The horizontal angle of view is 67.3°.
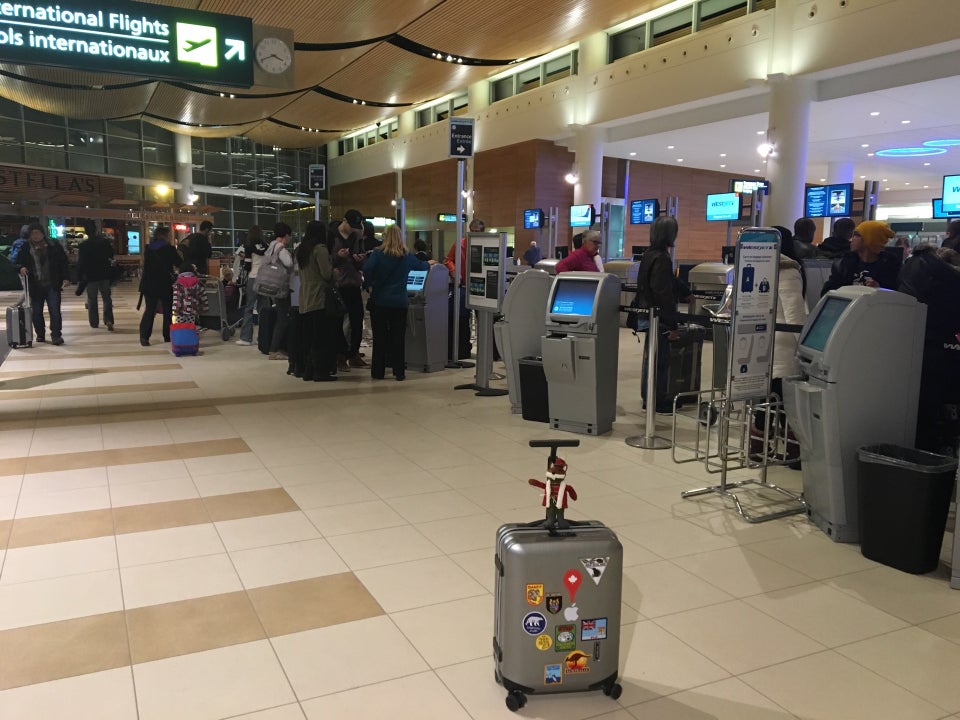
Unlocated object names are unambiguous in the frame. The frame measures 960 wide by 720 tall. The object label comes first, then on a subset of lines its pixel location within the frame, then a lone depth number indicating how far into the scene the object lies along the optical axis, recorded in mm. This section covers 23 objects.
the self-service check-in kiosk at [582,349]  5223
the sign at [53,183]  22391
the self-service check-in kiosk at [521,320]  5855
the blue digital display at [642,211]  16750
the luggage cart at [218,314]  10680
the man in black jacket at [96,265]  10630
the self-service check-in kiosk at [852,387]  3334
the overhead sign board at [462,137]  7801
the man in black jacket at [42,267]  9367
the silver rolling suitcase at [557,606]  2080
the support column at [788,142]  11953
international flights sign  5320
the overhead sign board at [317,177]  11000
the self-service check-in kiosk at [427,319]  7926
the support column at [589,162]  16594
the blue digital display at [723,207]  13656
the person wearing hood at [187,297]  9430
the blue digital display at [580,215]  15670
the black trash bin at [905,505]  3027
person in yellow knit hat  4453
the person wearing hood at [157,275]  9695
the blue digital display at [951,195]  10016
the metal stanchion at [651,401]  5012
